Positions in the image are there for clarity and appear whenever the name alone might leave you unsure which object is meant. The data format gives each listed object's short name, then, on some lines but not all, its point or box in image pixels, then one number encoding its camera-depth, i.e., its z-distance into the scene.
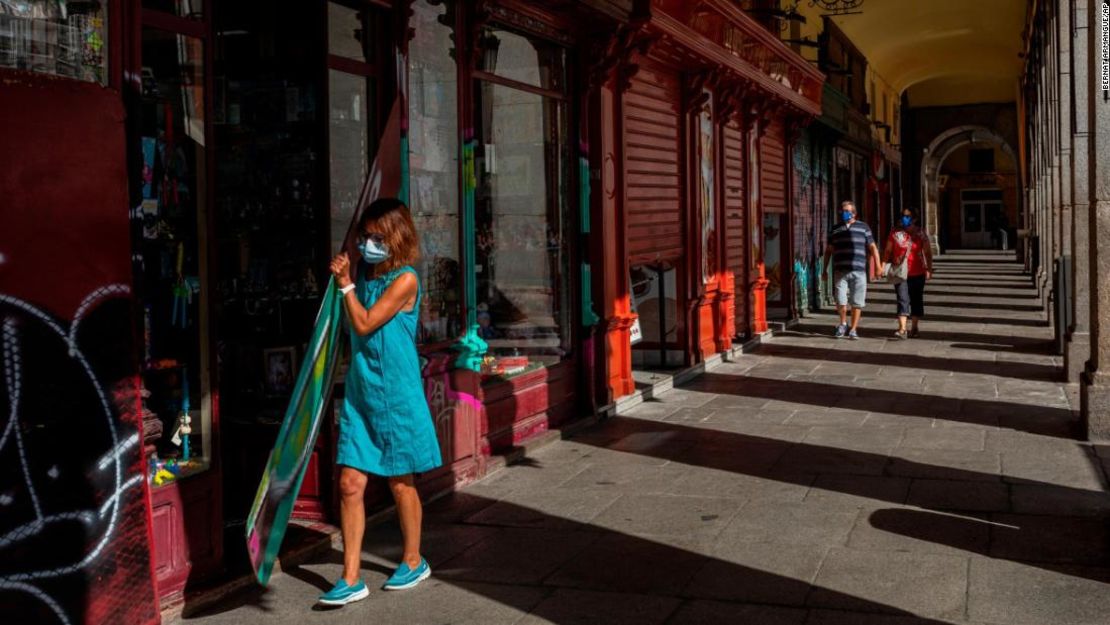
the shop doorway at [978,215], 58.47
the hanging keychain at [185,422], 5.57
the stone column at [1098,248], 8.67
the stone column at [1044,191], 20.34
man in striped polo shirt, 16.20
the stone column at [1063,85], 14.37
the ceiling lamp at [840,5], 17.71
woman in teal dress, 5.24
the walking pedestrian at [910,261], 16.11
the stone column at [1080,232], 11.26
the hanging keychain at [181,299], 5.54
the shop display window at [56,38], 4.32
